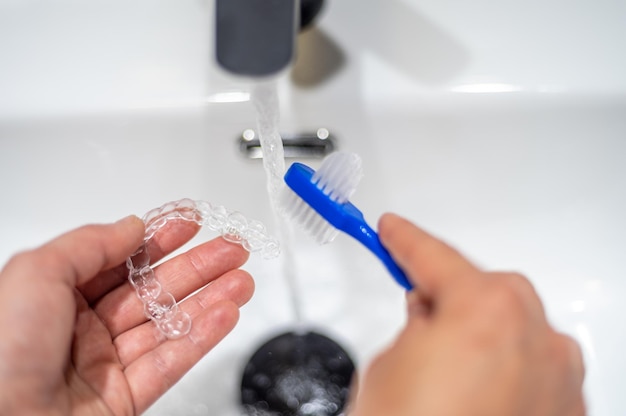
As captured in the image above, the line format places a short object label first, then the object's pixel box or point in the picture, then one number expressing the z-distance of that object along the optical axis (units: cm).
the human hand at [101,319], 35
